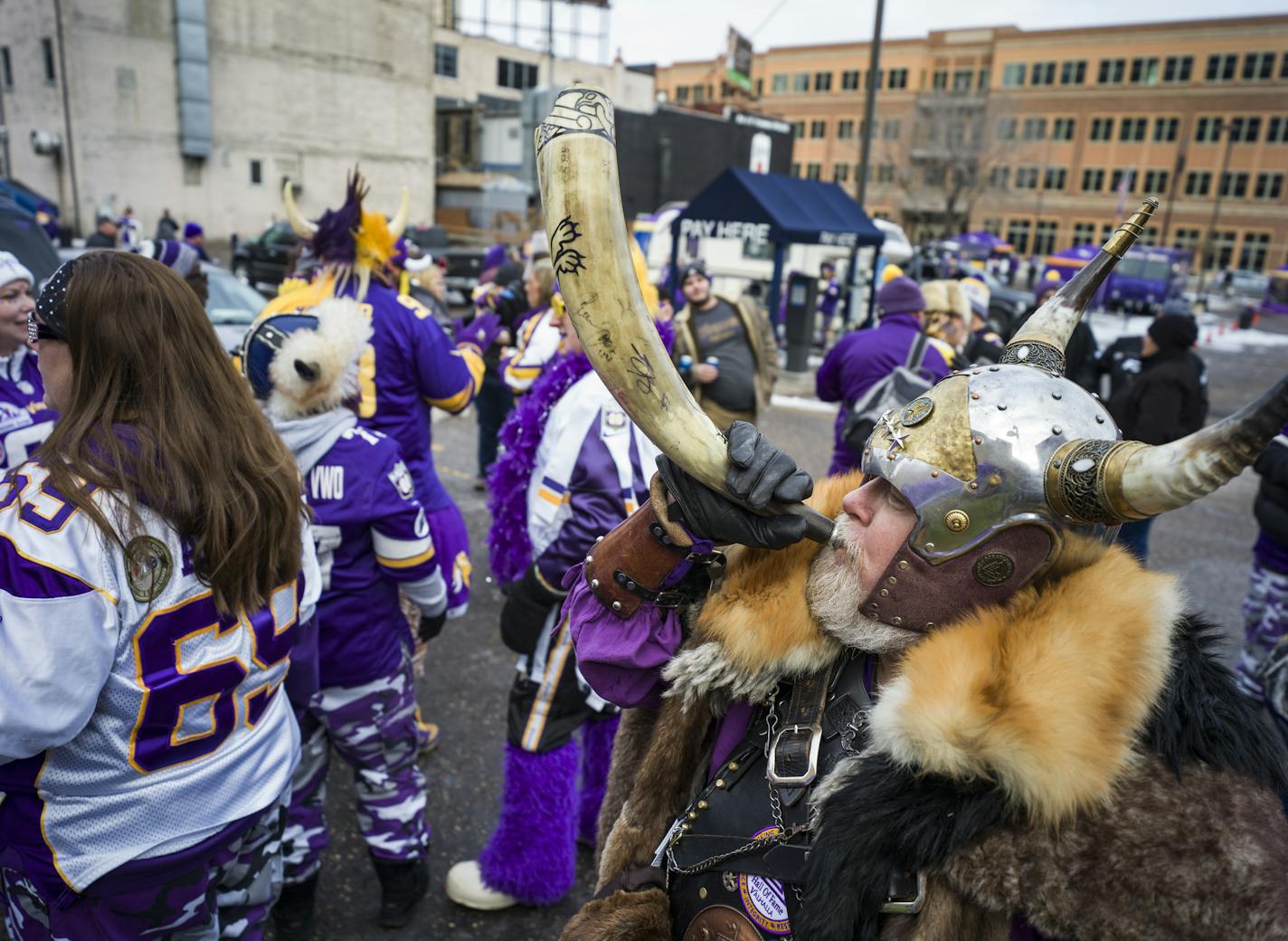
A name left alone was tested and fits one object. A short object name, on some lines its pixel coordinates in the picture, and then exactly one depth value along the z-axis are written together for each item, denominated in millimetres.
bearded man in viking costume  1178
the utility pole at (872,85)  12159
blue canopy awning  11055
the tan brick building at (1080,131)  49500
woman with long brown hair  1560
